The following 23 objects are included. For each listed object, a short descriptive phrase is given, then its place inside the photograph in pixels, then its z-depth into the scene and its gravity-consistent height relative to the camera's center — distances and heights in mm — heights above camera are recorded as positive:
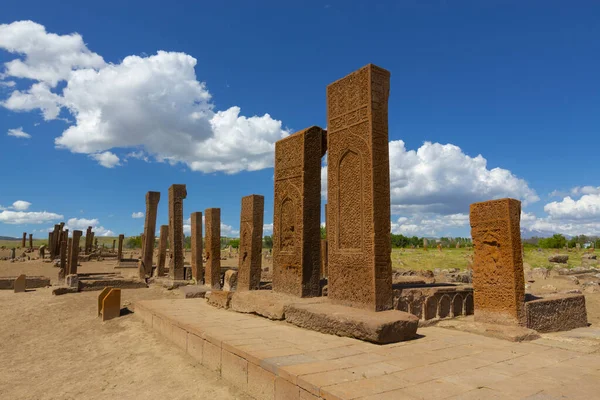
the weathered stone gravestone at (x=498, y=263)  5680 -279
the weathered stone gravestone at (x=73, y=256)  15809 -546
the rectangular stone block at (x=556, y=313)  5828 -1050
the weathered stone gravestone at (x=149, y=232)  16359 +417
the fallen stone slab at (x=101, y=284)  13172 -1365
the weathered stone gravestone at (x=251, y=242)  9836 +16
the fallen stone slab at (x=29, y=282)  15261 -1537
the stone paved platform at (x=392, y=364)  3154 -1150
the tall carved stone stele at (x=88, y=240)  32412 +176
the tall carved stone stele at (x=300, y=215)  6766 +474
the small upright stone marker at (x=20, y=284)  14340 -1492
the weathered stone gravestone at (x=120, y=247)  26227 -348
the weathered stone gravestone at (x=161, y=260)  16078 -693
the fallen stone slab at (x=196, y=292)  10234 -1263
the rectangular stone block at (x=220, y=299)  7844 -1114
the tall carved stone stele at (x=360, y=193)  5418 +713
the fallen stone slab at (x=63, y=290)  12398 -1483
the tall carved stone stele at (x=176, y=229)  14234 +486
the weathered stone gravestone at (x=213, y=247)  12656 -139
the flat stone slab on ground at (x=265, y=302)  6316 -980
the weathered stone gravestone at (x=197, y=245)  13945 -88
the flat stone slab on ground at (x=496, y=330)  5104 -1154
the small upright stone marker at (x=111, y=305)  8844 -1372
